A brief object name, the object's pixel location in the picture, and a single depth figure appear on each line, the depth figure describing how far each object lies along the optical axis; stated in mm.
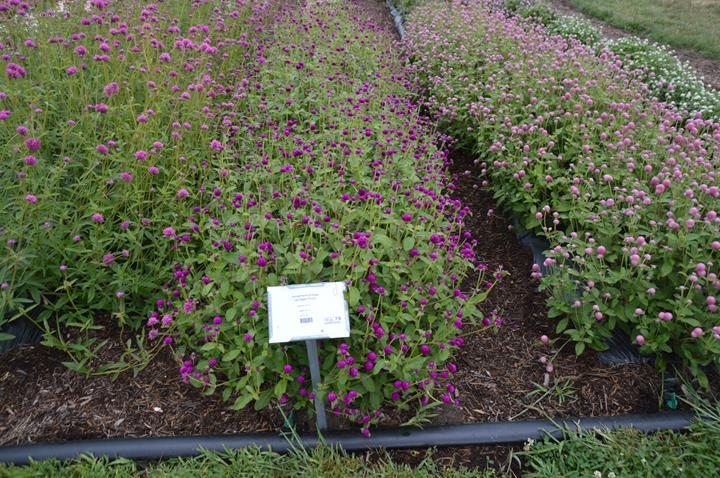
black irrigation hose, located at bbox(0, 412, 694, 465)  2055
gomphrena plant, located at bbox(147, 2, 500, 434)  2125
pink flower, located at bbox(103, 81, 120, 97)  2553
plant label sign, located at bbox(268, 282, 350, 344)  1781
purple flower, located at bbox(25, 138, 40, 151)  2170
